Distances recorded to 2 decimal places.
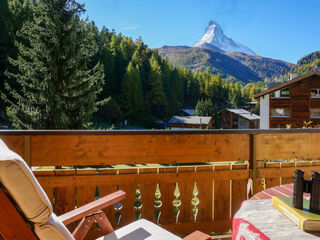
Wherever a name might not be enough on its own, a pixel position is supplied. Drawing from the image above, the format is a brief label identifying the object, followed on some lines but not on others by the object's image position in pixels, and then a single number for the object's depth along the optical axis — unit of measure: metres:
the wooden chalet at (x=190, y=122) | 44.12
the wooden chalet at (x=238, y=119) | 45.81
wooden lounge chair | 0.71
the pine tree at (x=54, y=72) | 10.39
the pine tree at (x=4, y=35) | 25.62
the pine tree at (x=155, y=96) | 45.72
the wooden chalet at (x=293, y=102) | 21.16
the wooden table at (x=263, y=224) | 0.95
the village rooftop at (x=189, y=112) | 54.61
